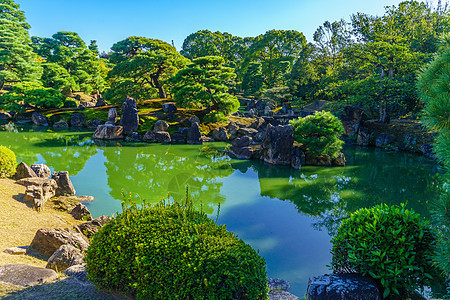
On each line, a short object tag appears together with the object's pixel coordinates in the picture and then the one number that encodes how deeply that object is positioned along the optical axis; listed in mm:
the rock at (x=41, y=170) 10297
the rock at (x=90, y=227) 6574
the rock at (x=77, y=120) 27344
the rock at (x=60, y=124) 26500
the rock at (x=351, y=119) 23672
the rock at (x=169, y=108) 26234
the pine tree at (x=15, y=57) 28891
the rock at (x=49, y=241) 5312
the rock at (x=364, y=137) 23078
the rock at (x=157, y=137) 21922
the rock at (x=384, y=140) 22000
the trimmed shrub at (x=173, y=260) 2896
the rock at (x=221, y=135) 23578
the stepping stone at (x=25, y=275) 3580
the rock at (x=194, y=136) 22203
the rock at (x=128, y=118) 23125
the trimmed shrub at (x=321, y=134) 15250
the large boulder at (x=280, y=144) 15664
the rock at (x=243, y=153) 17484
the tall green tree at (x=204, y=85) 23688
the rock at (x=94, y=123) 26448
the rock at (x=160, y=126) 23344
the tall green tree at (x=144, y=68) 26703
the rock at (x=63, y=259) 4570
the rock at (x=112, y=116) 24230
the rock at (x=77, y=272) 3812
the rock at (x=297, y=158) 15398
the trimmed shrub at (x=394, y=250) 3271
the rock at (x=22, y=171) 9469
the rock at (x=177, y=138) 22400
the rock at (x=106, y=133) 22109
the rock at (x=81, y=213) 7766
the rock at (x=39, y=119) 26734
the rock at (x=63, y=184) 9399
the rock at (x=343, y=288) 3170
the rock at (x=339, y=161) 16078
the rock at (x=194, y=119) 24844
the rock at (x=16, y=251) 5078
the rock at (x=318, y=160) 16031
